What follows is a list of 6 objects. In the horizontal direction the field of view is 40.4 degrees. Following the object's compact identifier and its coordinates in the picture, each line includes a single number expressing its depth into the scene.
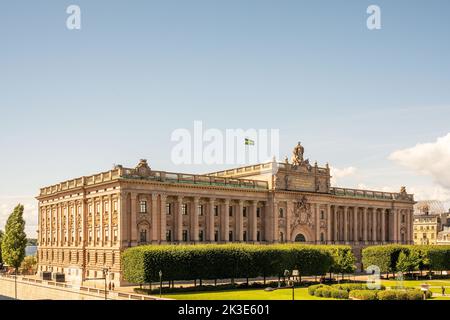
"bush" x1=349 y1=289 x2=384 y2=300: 73.38
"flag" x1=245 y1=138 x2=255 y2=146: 111.71
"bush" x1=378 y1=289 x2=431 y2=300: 72.50
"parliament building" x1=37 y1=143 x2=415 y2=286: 97.19
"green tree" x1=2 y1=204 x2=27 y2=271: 120.38
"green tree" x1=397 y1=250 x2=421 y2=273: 111.56
